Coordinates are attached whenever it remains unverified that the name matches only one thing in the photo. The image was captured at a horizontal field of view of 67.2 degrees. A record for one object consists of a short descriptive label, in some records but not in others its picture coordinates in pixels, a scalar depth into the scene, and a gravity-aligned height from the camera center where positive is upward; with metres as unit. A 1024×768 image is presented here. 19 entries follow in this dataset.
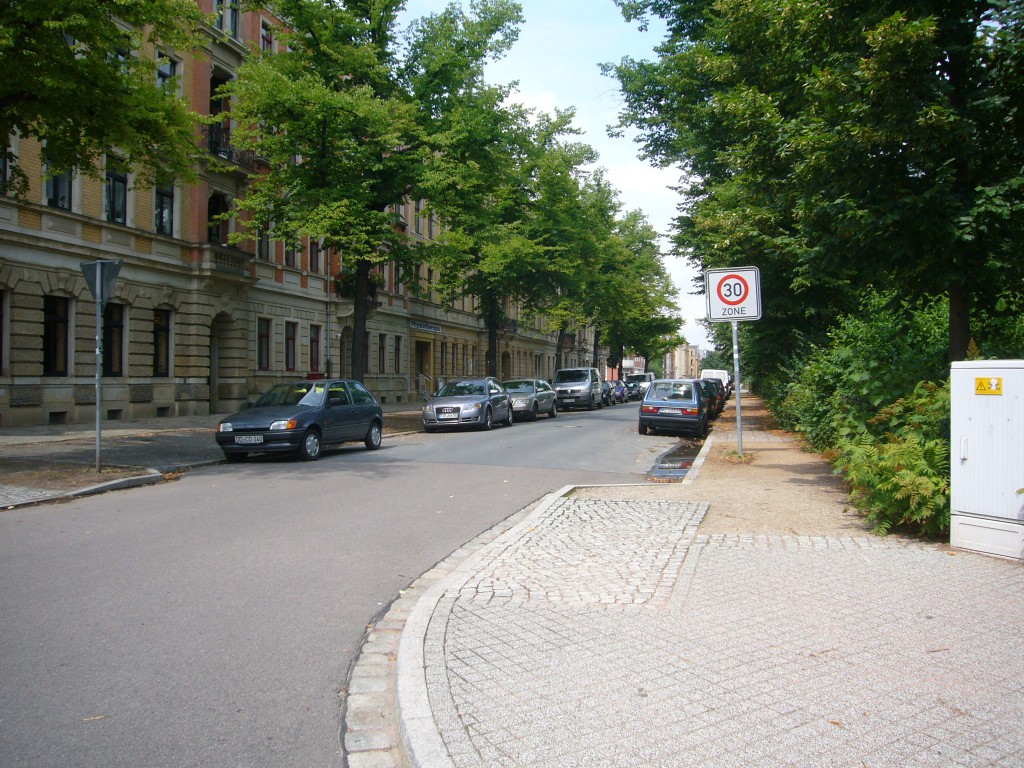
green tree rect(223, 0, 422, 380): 19.67 +6.67
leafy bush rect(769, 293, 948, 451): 8.50 +0.26
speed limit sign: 12.99 +1.53
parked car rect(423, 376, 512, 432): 21.80 -0.76
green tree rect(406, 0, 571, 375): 22.02 +7.25
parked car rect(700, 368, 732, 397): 61.23 +0.75
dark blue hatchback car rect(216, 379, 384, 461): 13.74 -0.83
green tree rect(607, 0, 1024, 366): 7.16 +2.45
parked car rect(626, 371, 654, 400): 55.62 +0.15
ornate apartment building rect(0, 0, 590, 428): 20.64 +2.65
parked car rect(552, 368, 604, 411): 36.41 -0.32
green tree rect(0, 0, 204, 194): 11.30 +4.52
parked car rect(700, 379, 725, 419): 28.29 -0.58
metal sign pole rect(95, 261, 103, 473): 11.58 +1.28
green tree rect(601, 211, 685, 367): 45.72 +5.81
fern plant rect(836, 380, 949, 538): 6.45 -0.73
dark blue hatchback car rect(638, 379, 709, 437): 20.69 -0.71
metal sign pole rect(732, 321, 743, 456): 12.80 +0.19
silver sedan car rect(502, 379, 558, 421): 27.31 -0.63
